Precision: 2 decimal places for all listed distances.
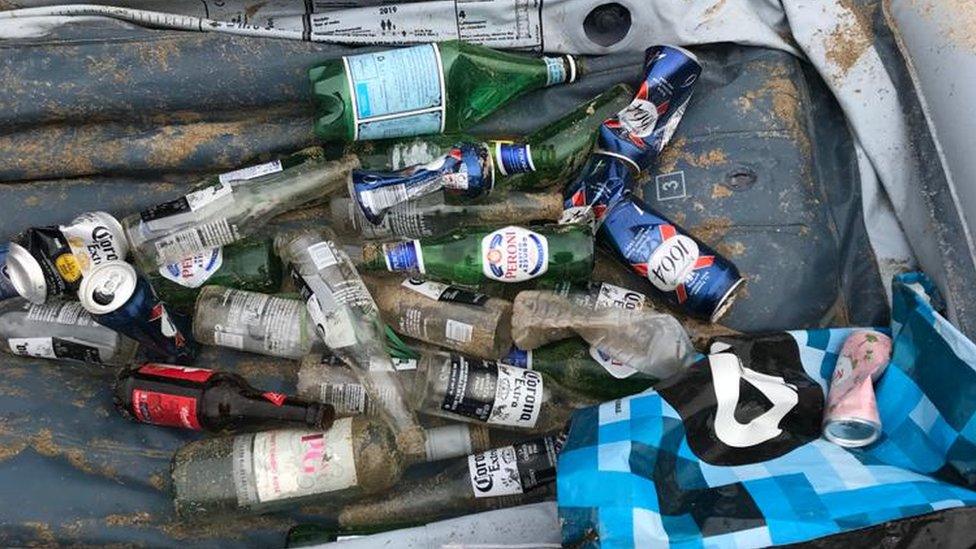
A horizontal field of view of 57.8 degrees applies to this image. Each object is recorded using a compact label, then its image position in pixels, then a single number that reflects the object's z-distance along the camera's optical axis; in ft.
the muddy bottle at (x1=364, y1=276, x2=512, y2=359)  4.72
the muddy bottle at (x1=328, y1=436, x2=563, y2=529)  4.54
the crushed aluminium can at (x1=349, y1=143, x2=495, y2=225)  4.84
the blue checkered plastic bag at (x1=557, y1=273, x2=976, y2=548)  3.58
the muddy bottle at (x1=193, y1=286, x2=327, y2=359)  4.68
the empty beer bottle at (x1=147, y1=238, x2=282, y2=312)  4.82
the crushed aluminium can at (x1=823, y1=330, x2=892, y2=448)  3.98
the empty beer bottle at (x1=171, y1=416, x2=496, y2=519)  4.30
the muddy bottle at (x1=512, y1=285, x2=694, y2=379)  4.64
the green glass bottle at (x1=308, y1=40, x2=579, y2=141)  4.90
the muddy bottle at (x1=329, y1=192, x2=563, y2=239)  5.02
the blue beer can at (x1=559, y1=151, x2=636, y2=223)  4.94
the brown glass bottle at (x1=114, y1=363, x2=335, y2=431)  4.41
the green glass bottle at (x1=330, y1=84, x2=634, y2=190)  5.09
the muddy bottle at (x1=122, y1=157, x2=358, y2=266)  4.83
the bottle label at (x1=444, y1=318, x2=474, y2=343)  4.71
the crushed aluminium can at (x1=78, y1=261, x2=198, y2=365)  4.28
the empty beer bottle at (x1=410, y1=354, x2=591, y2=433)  4.49
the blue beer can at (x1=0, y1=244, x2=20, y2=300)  4.75
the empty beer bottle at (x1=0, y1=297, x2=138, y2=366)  4.69
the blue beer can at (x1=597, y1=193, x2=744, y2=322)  4.68
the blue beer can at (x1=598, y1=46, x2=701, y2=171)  4.99
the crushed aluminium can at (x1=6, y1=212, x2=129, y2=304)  4.46
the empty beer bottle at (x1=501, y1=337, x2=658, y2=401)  4.73
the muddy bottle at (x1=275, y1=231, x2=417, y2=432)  4.56
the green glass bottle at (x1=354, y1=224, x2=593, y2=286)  4.73
